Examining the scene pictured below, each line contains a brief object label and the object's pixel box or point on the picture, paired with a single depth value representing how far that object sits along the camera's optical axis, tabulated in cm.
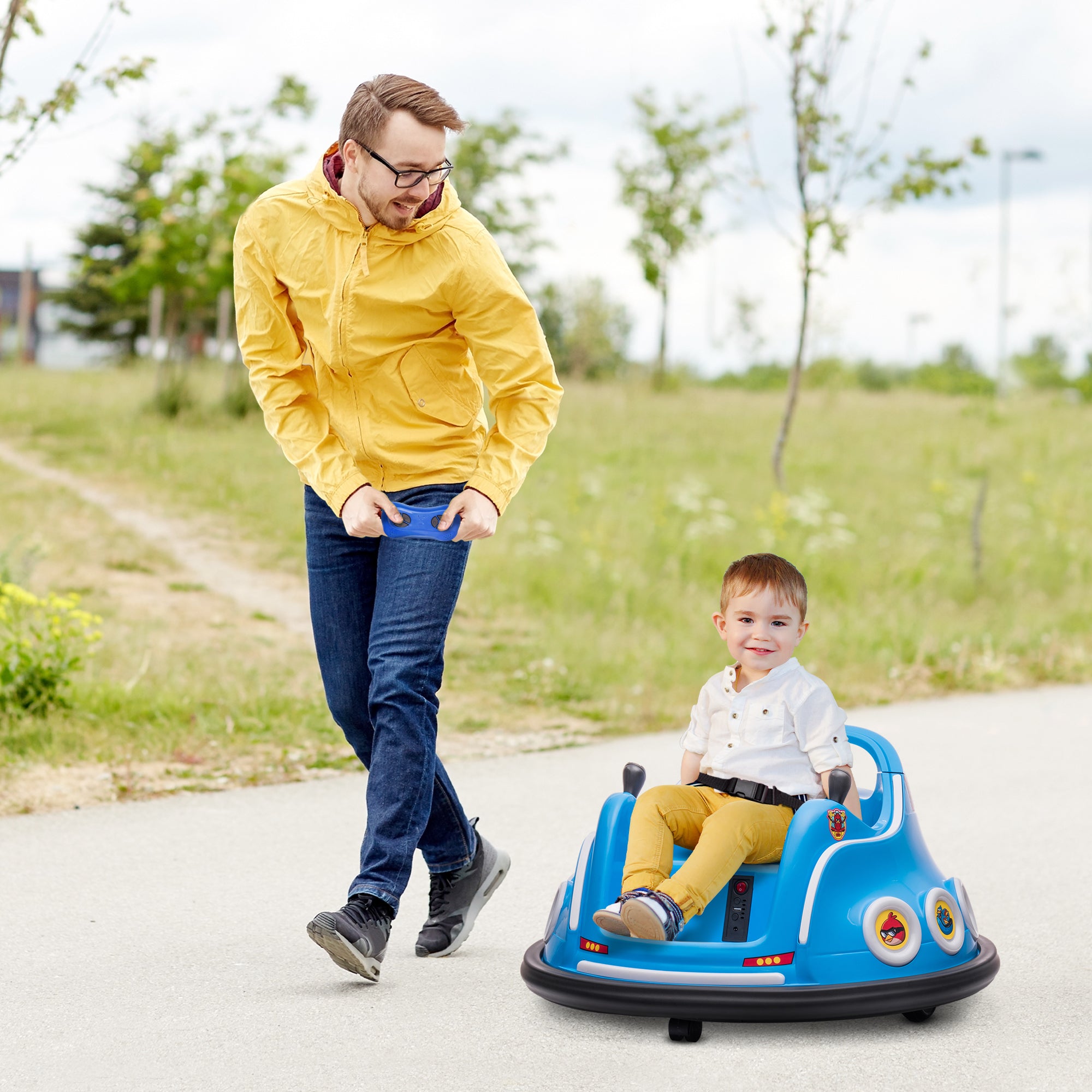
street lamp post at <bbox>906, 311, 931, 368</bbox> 4556
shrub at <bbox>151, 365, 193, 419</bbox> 1759
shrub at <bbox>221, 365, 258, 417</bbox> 1770
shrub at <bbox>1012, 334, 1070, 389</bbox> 3578
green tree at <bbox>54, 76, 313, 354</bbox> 1784
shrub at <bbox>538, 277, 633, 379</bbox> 4619
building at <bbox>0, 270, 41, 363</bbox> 4419
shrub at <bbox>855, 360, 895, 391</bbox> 4377
